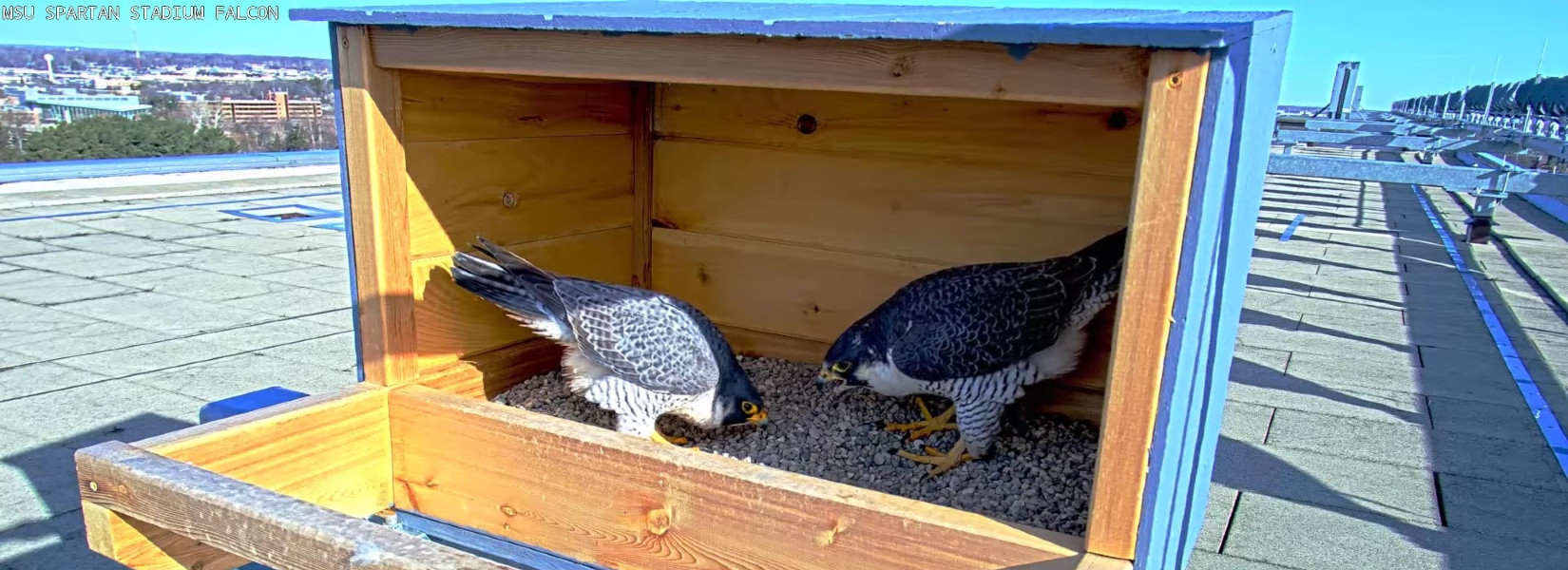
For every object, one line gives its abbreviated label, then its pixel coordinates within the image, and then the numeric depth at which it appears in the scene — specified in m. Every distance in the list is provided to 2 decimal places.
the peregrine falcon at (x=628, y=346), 2.01
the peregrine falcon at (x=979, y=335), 1.93
